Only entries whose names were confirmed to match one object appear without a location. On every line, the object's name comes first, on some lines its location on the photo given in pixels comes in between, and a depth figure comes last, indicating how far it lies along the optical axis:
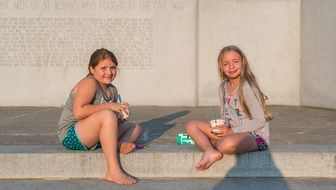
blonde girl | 4.05
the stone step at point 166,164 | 4.22
